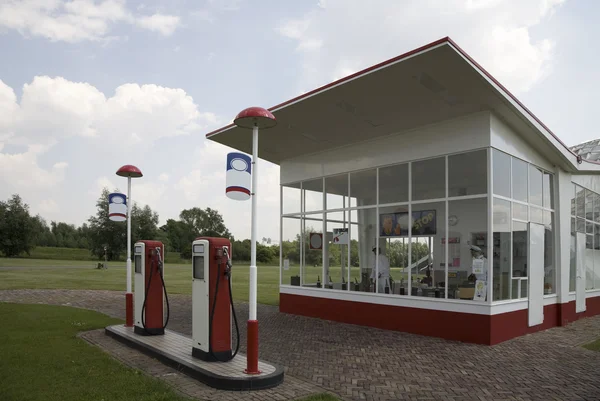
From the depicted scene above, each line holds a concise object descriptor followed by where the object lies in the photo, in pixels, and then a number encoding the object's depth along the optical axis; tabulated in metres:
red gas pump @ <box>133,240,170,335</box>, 8.62
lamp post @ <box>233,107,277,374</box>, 6.04
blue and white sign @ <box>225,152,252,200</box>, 6.18
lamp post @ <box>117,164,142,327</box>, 9.45
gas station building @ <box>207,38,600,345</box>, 8.91
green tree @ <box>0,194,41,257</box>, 55.44
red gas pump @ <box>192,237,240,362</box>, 6.65
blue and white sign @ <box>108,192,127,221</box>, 9.87
